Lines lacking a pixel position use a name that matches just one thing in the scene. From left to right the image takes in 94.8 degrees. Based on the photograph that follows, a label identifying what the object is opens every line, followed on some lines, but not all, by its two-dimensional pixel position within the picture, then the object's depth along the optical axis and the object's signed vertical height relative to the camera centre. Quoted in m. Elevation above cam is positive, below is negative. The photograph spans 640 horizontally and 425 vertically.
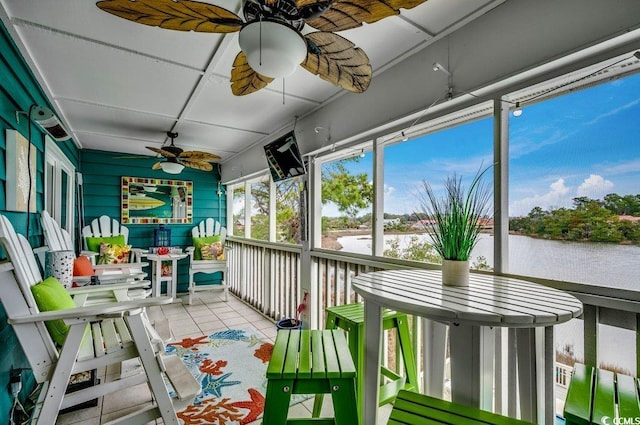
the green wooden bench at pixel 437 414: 0.91 -0.65
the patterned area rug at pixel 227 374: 1.95 -1.33
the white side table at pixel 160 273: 4.44 -0.90
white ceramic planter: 1.31 -0.27
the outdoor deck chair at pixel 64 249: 2.34 -0.29
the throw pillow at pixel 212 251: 4.98 -0.62
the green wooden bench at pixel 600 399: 0.76 -0.52
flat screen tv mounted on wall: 2.96 +0.60
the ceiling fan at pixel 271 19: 1.02 +0.73
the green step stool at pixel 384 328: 1.55 -0.71
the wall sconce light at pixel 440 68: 1.59 +0.82
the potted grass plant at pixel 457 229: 1.33 -0.07
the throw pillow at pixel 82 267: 2.71 -0.49
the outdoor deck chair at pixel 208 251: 4.68 -0.62
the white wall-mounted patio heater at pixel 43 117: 2.02 +0.69
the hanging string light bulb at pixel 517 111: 1.52 +0.53
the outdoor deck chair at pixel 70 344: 1.35 -0.67
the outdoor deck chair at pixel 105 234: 4.40 -0.29
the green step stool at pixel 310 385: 1.12 -0.66
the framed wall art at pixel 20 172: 1.77 +0.29
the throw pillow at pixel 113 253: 4.29 -0.57
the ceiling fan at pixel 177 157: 3.48 +0.71
